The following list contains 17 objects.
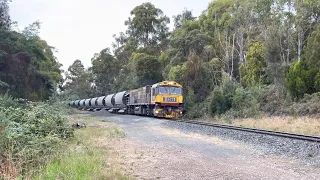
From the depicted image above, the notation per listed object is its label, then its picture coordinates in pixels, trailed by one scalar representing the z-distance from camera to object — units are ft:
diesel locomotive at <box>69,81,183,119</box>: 90.89
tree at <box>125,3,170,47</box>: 189.52
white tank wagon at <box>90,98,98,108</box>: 170.10
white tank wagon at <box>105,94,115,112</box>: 143.82
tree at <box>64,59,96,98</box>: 267.18
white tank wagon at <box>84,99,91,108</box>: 185.08
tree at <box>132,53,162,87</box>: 161.48
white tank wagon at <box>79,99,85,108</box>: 199.12
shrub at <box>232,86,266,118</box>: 79.61
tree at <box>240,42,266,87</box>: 104.32
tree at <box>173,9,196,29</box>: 163.90
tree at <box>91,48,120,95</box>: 224.74
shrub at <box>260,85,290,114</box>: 82.00
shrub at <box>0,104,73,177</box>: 27.20
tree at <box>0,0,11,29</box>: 102.37
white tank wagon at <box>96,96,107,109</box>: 156.87
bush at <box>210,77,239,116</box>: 89.25
